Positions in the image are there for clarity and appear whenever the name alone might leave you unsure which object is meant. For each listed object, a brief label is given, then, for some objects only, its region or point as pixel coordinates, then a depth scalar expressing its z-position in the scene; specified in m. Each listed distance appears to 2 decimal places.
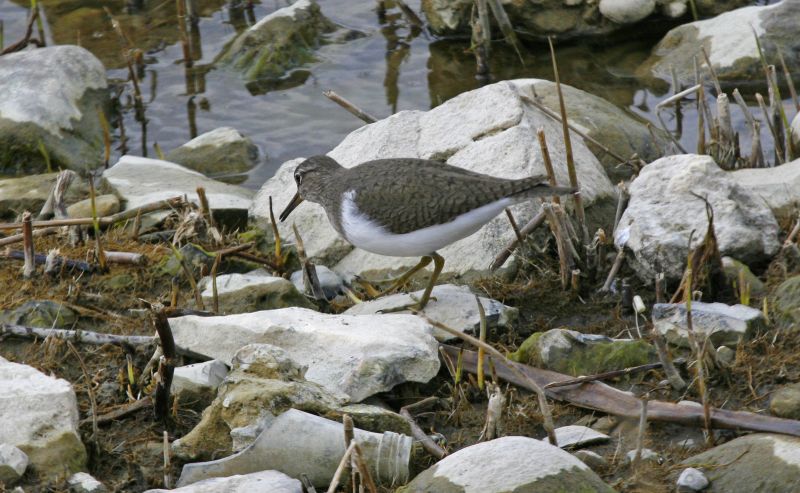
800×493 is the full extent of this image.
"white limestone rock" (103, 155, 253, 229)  14.40
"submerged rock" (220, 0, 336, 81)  21.23
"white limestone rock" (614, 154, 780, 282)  11.10
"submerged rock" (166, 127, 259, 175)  18.05
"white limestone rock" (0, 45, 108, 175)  17.89
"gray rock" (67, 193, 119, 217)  14.48
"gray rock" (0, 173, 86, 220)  15.17
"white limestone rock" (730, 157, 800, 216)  12.35
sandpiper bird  10.89
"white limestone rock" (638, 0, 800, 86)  18.61
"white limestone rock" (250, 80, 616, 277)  12.54
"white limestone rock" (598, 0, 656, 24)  20.31
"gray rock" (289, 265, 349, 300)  12.45
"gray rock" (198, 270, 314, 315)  11.48
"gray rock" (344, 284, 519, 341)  10.71
